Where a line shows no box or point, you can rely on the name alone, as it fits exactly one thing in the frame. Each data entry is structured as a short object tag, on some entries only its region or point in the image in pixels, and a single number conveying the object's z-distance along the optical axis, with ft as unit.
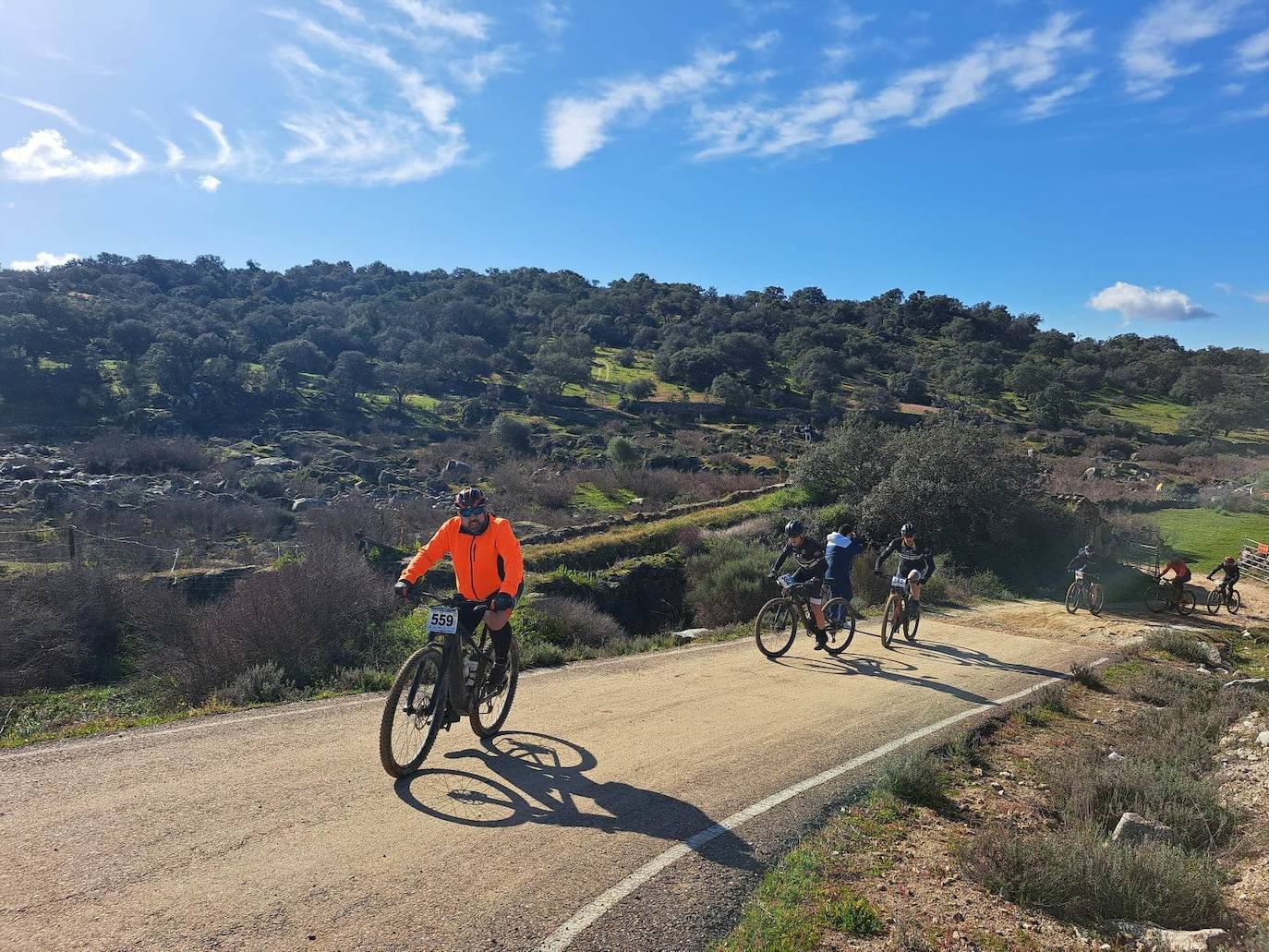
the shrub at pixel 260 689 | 24.76
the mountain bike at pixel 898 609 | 36.86
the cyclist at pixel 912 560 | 36.70
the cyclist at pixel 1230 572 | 57.21
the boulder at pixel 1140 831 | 15.83
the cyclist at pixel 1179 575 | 55.72
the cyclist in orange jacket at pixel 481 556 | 18.12
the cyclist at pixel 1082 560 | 53.01
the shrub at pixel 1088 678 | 31.63
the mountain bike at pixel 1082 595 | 52.60
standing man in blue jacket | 33.68
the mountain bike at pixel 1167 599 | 56.18
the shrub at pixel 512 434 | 178.16
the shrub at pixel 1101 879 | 13.25
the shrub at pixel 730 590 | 57.31
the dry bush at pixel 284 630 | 33.45
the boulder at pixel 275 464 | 142.51
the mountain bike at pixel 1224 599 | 58.03
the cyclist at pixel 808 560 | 31.86
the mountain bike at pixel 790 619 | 32.68
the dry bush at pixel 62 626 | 42.27
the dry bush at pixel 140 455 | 129.39
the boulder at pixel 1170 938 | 11.93
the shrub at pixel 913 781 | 18.48
